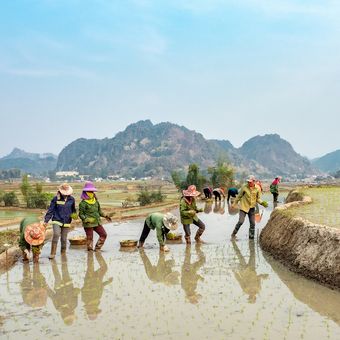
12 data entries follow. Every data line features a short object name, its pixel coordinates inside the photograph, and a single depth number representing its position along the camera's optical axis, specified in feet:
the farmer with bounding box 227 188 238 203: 91.18
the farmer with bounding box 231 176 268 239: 46.57
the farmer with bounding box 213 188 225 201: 97.86
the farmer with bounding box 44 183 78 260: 38.81
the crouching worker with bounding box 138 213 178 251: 39.86
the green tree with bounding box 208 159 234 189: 155.94
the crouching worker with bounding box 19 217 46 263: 36.70
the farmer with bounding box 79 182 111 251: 41.04
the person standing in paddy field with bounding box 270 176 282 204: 89.45
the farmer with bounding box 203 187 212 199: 103.75
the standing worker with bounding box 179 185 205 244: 44.70
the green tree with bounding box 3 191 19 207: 170.81
